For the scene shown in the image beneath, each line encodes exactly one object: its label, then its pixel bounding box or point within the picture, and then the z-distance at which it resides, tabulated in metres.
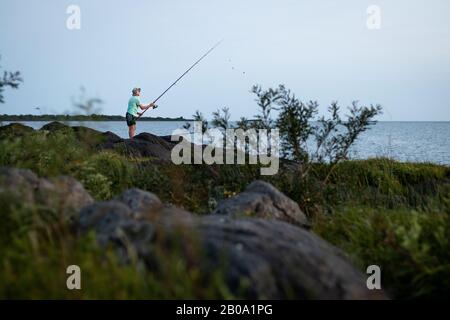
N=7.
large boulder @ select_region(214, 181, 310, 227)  5.85
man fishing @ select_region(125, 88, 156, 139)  18.39
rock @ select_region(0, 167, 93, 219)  4.07
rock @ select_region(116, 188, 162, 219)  4.99
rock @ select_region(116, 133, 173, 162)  17.25
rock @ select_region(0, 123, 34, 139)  17.85
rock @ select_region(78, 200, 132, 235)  3.80
